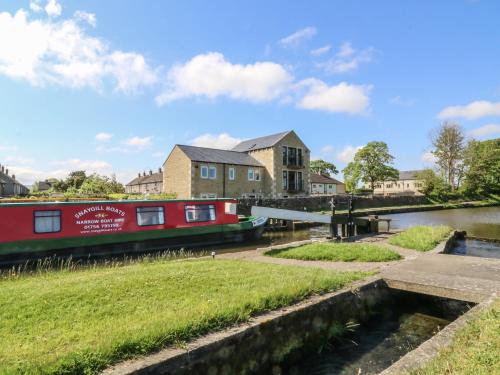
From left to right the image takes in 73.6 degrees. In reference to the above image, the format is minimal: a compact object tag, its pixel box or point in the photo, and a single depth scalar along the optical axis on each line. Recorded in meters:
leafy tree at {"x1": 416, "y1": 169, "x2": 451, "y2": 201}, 45.88
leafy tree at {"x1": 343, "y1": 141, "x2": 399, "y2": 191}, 55.06
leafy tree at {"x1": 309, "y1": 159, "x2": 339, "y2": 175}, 79.94
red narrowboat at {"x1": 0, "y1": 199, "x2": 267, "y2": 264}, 11.39
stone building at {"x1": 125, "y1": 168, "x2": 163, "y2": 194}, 54.92
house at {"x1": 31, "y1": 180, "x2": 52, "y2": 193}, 81.70
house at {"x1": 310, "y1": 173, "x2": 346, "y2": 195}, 60.38
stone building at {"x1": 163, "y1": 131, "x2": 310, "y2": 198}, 30.09
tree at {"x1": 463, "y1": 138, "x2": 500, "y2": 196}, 48.09
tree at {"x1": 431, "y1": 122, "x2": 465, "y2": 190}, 49.23
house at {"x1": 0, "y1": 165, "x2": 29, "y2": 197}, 57.88
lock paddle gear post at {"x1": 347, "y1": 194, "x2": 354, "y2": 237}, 13.93
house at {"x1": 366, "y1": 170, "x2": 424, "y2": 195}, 85.31
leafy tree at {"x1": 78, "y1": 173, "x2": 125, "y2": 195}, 40.03
